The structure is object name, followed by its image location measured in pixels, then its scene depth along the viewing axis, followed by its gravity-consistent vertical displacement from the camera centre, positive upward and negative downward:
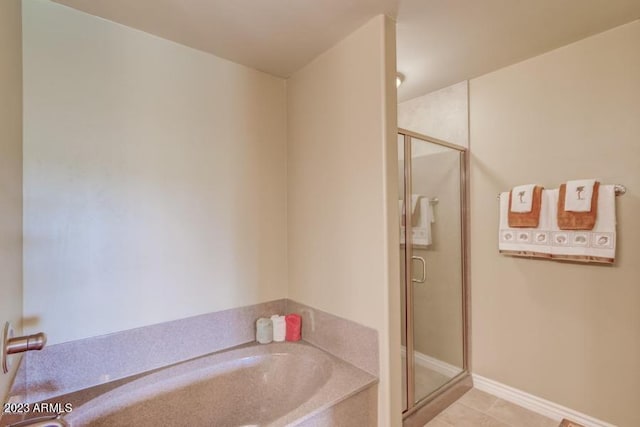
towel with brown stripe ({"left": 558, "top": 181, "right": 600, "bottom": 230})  1.72 -0.01
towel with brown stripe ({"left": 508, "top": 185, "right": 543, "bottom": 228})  1.95 +0.00
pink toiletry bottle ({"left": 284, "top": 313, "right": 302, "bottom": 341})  1.99 -0.76
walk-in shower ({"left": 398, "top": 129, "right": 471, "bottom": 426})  2.03 -0.44
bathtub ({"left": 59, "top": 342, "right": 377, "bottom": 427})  1.34 -0.91
